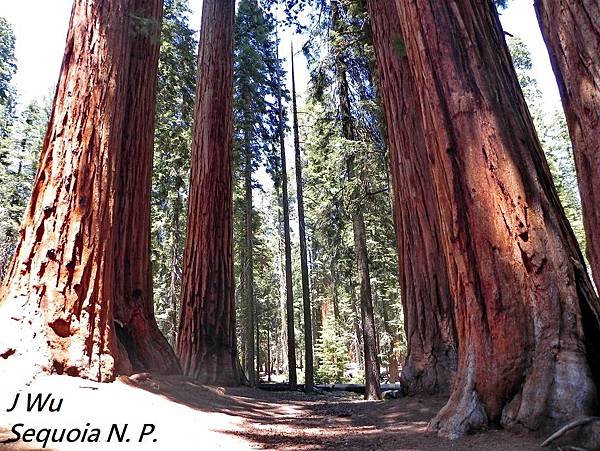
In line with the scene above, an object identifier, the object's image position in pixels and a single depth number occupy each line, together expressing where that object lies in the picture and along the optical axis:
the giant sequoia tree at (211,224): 8.02
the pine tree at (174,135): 12.64
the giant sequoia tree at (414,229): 5.38
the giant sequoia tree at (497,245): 2.78
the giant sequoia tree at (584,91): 2.43
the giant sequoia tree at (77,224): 3.60
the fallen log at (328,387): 13.90
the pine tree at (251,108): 15.47
